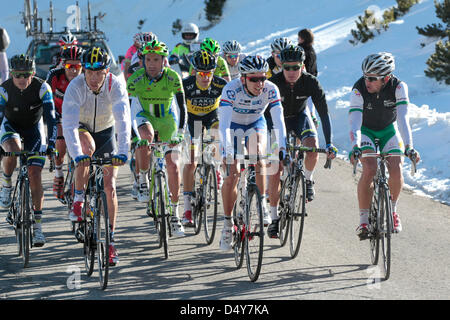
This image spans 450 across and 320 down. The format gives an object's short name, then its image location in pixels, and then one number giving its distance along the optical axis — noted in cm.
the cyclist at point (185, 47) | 1393
